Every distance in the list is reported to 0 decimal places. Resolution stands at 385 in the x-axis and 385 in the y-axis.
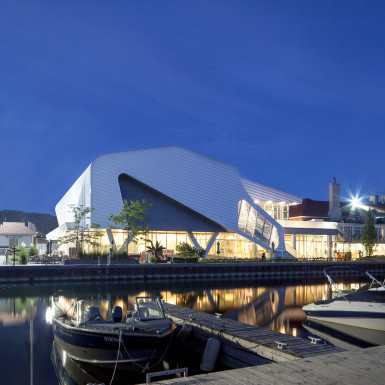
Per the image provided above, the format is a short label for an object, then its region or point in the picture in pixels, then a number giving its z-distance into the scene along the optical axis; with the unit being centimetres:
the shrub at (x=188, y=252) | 4709
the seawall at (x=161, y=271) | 3794
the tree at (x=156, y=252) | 4483
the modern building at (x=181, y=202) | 5125
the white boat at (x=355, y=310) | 1967
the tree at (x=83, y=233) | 4822
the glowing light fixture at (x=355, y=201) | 7238
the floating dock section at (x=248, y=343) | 1201
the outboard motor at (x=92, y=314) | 1330
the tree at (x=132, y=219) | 4891
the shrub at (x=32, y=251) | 5071
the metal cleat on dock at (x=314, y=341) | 1310
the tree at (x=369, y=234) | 6147
